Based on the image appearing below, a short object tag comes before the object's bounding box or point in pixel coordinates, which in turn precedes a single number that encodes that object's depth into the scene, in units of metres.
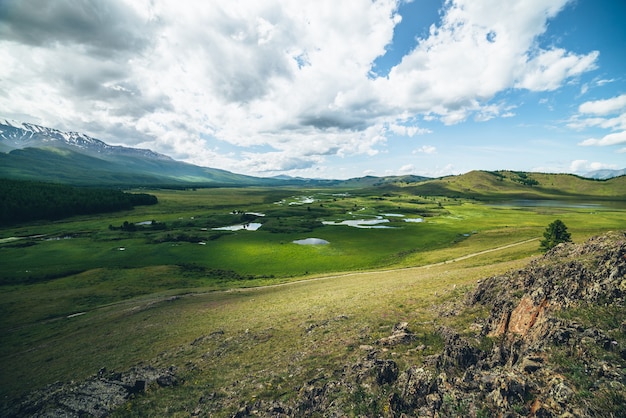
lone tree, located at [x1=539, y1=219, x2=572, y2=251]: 53.03
